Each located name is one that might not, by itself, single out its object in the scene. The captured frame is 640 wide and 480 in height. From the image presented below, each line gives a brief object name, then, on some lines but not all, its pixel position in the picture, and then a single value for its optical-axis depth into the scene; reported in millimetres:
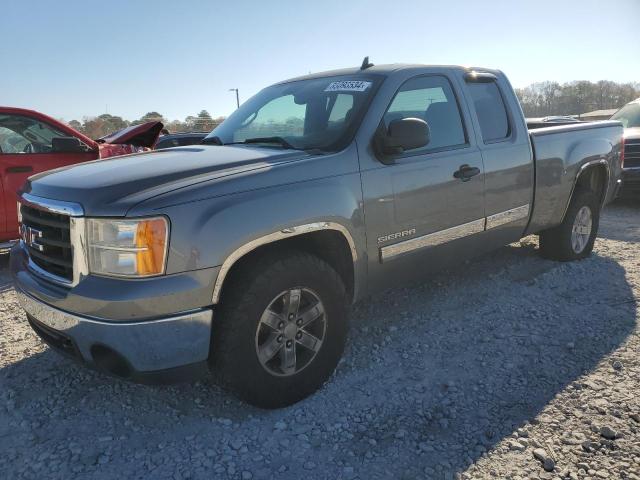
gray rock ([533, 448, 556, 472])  2406
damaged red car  5602
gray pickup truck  2406
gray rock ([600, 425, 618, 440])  2604
